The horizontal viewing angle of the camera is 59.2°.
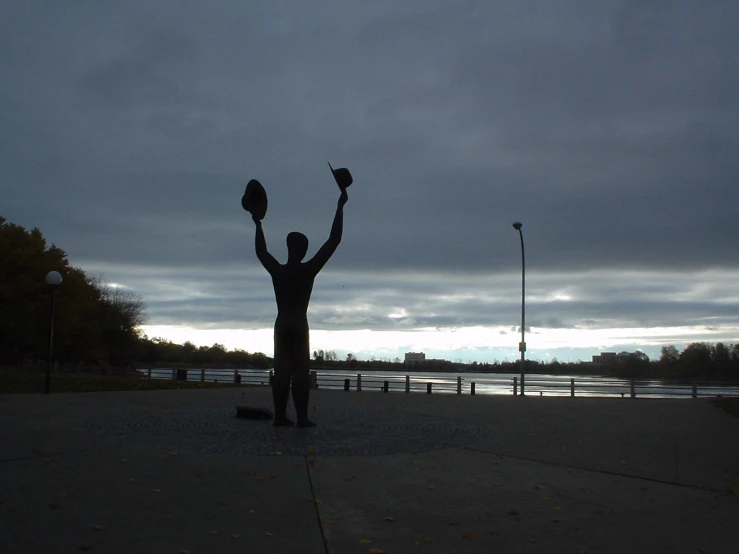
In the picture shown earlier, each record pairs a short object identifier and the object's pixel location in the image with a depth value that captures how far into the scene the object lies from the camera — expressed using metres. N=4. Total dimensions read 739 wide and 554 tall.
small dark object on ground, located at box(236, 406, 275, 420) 13.10
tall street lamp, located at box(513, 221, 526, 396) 30.12
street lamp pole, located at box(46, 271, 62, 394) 18.81
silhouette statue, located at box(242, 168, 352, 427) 11.79
